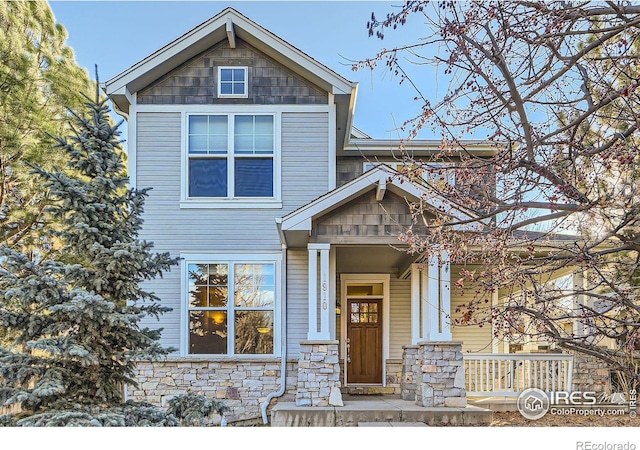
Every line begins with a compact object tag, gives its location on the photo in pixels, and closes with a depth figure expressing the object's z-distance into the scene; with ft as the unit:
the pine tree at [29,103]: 36.86
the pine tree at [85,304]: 17.03
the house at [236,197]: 30.30
